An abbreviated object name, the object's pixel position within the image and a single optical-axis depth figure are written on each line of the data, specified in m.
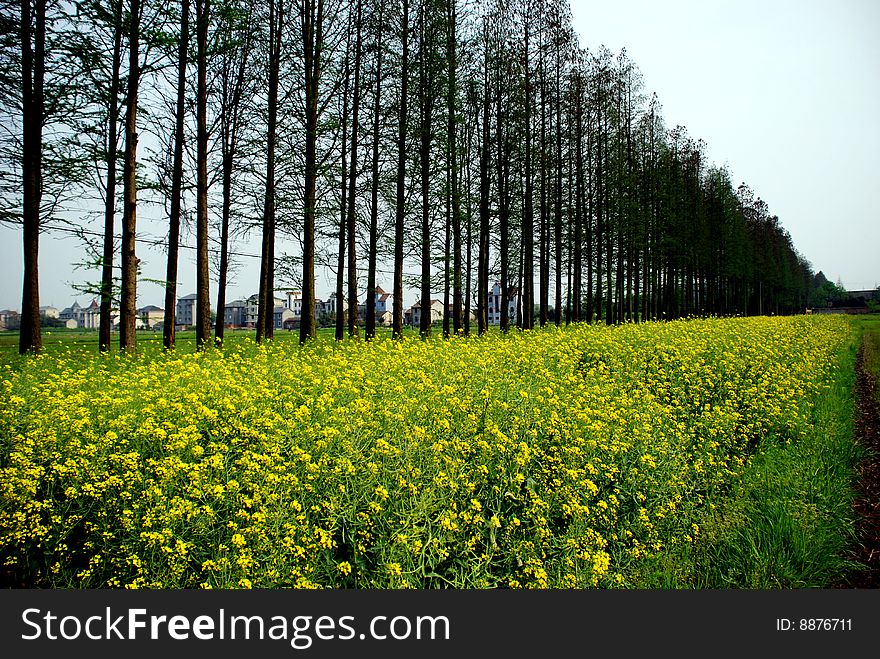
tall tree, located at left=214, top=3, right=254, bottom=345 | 17.00
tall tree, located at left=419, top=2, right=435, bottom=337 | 18.31
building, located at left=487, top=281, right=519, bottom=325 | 93.45
